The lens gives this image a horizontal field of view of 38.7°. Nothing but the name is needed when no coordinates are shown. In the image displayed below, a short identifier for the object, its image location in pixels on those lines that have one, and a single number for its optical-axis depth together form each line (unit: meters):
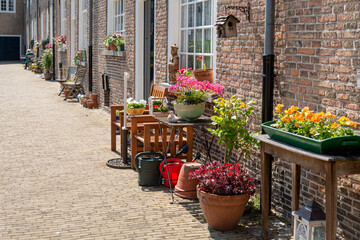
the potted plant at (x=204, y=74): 6.94
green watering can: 6.57
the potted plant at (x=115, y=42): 11.74
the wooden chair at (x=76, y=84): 16.78
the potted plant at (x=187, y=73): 7.37
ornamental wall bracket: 5.93
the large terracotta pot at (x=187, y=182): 5.97
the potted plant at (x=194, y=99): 6.24
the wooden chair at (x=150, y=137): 6.93
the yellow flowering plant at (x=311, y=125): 3.89
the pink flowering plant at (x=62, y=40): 21.56
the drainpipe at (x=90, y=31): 14.95
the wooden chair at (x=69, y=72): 18.03
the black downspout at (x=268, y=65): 5.30
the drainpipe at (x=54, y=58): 24.57
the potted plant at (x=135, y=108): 7.81
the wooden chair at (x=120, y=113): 8.19
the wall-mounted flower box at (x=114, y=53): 11.45
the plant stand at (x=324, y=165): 3.69
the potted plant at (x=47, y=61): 24.97
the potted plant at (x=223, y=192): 4.90
